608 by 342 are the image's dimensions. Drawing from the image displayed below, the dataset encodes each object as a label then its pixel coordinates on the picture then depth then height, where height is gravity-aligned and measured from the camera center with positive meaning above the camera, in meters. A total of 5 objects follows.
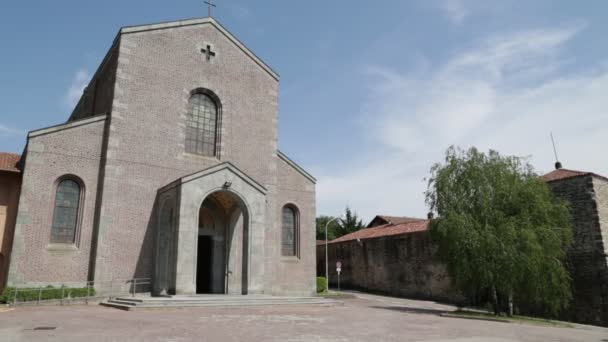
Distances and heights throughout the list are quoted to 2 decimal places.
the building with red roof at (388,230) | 31.53 +3.26
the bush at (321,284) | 28.03 -0.81
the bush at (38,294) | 14.79 -0.63
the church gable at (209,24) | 20.14 +11.90
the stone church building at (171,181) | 16.77 +3.98
